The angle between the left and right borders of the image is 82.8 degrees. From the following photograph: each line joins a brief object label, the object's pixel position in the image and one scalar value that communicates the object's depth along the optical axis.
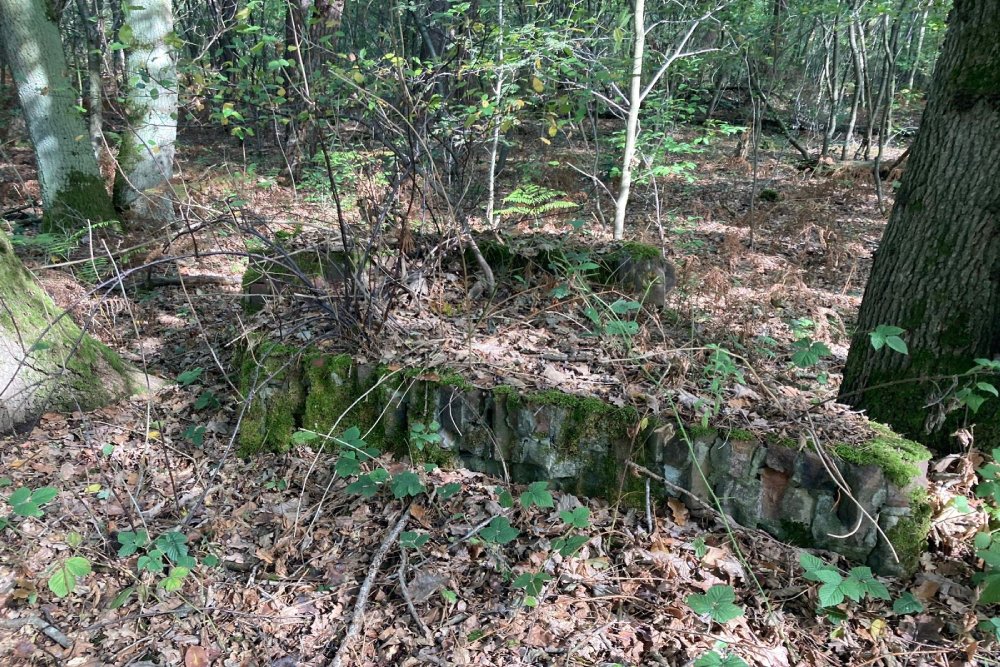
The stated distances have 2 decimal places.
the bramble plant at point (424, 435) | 3.25
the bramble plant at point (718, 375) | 2.92
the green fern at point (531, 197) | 5.63
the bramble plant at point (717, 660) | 2.08
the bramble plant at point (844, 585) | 2.31
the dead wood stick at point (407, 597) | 2.51
